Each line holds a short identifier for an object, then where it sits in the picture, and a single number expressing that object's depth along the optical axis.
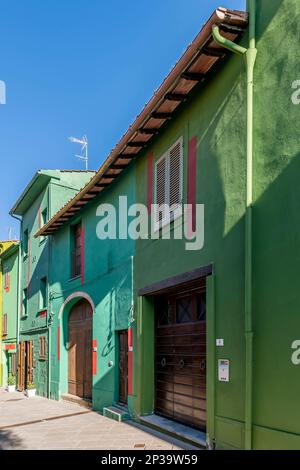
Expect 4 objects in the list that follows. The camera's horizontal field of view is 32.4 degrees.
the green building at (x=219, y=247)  6.42
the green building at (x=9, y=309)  24.70
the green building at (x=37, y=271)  19.34
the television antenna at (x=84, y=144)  21.09
